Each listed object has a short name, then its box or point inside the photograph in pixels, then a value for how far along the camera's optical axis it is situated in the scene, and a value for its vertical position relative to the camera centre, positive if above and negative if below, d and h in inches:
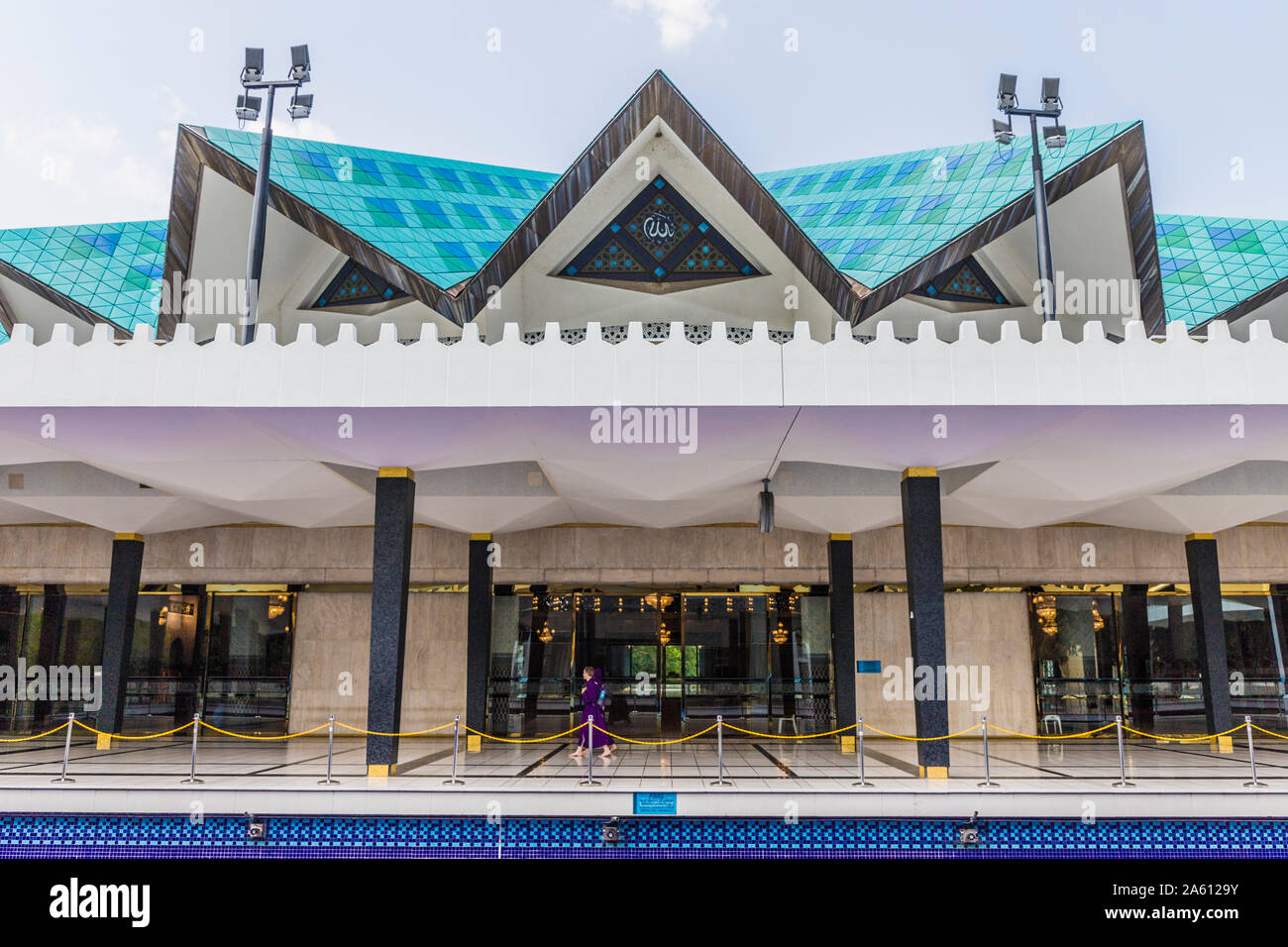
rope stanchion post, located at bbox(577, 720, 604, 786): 379.2 -69.2
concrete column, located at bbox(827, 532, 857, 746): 629.3 -1.7
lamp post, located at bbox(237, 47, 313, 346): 557.3 +324.1
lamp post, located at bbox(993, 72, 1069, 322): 588.4 +328.7
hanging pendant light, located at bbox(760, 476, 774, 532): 504.4 +59.0
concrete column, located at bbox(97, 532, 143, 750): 588.4 -11.9
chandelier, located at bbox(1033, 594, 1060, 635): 714.8 +4.5
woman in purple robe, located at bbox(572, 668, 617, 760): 501.4 -48.2
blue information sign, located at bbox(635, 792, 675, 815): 354.6 -73.5
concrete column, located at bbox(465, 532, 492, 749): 617.6 -25.6
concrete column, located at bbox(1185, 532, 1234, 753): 611.8 -18.8
